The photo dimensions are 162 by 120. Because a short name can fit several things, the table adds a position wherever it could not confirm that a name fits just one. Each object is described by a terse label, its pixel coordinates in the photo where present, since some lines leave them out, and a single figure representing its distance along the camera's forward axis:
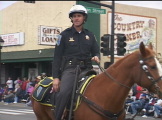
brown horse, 4.61
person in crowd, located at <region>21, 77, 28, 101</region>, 25.56
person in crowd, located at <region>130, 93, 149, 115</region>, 16.83
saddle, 5.33
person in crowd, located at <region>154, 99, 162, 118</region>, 16.39
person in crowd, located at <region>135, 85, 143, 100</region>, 17.76
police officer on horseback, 5.59
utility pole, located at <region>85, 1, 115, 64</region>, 16.12
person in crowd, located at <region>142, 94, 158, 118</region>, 16.98
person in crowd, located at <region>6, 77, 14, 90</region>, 27.47
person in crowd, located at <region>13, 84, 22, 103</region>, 25.19
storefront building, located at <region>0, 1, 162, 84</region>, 28.66
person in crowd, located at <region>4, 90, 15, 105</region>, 25.38
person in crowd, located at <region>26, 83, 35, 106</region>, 24.46
